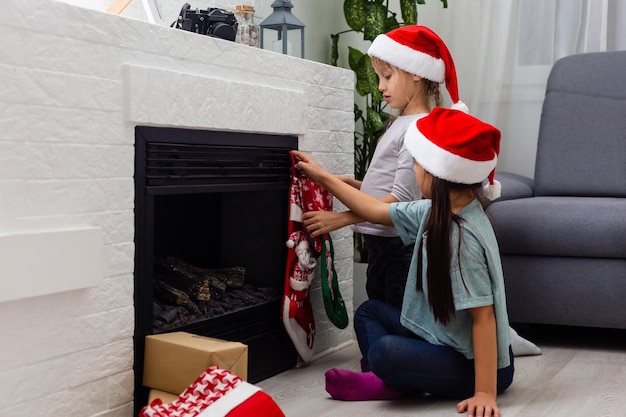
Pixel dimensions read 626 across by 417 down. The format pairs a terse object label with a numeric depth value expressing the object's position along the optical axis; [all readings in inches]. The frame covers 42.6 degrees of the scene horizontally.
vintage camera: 85.2
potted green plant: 130.0
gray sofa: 101.0
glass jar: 92.7
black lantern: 102.0
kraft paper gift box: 70.3
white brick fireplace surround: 60.7
